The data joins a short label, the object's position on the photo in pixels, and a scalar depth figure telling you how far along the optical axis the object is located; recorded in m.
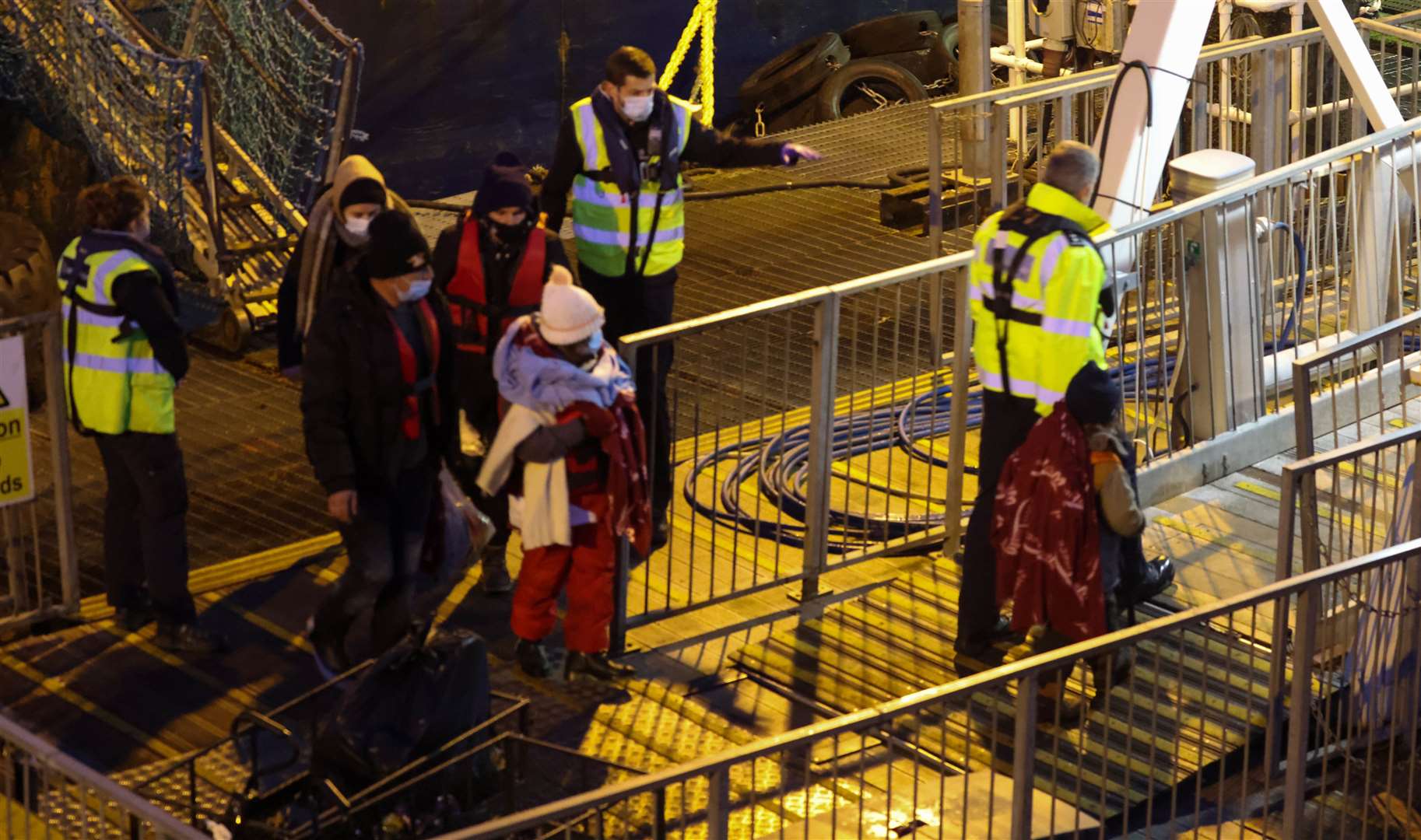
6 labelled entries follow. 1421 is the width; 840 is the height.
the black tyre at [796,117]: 16.70
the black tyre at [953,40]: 16.89
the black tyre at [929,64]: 16.95
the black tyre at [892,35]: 17.36
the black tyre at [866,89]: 16.47
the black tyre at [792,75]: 16.88
